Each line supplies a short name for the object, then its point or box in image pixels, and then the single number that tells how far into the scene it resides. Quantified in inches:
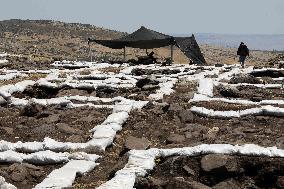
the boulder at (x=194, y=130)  483.8
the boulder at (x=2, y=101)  643.5
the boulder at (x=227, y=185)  355.9
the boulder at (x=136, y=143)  443.3
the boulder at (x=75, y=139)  478.4
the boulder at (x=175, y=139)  462.5
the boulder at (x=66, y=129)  507.5
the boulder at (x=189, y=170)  377.1
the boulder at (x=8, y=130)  511.5
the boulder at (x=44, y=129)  510.0
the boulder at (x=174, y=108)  560.0
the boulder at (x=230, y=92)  676.7
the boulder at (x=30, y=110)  580.3
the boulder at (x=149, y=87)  732.0
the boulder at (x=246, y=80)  805.2
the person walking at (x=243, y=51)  1315.5
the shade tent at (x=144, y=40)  1449.3
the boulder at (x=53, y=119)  547.7
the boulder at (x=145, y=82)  770.8
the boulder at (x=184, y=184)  338.8
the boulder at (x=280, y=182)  357.7
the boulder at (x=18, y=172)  392.2
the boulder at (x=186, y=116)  537.6
